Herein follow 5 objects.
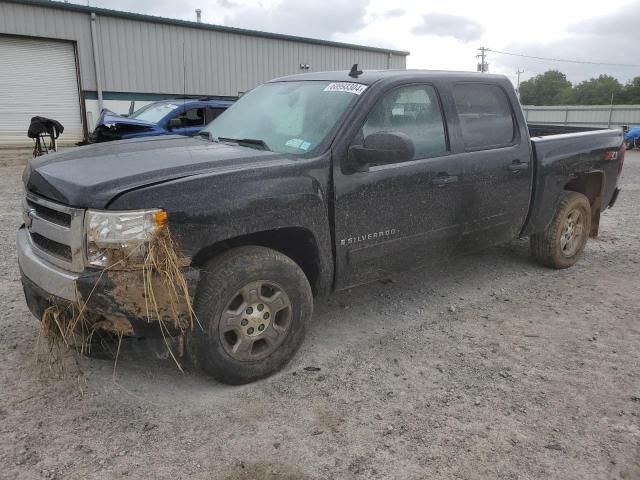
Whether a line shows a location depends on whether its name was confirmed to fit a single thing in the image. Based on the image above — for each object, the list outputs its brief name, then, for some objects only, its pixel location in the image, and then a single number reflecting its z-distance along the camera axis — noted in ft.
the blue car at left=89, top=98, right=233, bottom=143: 33.04
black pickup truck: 9.18
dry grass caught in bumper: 8.94
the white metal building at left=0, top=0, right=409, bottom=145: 58.90
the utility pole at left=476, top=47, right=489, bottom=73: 208.72
